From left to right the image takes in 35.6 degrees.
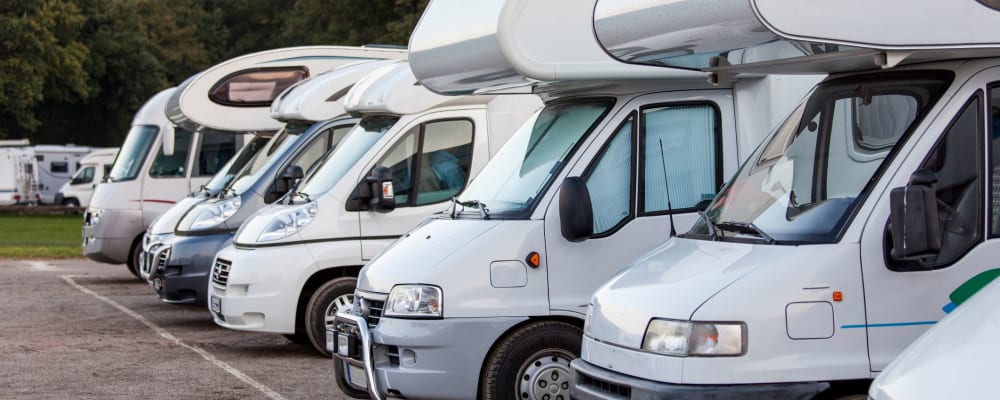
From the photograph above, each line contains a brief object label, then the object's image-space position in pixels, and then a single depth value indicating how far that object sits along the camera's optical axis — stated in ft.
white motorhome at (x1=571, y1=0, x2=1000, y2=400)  19.20
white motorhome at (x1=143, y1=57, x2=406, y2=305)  45.19
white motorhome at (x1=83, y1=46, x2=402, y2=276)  62.59
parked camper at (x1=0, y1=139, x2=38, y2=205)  179.22
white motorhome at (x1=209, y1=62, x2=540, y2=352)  37.37
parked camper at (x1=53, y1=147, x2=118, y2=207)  170.19
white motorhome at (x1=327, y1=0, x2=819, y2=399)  26.66
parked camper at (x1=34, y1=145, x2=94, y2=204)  193.57
